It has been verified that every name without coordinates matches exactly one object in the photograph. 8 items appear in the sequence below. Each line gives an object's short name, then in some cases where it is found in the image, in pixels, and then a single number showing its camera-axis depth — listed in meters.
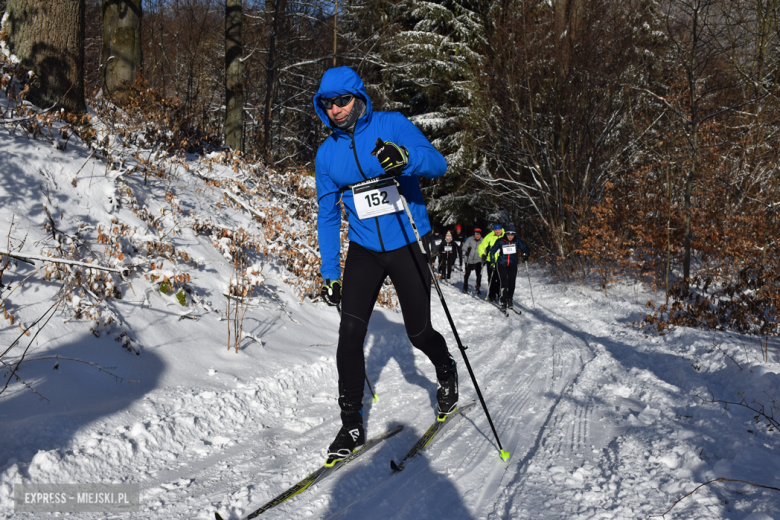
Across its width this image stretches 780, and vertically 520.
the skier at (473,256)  13.00
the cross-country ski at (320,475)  2.29
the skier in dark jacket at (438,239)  15.69
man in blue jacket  2.85
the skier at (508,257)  10.01
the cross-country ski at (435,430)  2.79
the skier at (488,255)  10.85
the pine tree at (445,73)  17.61
